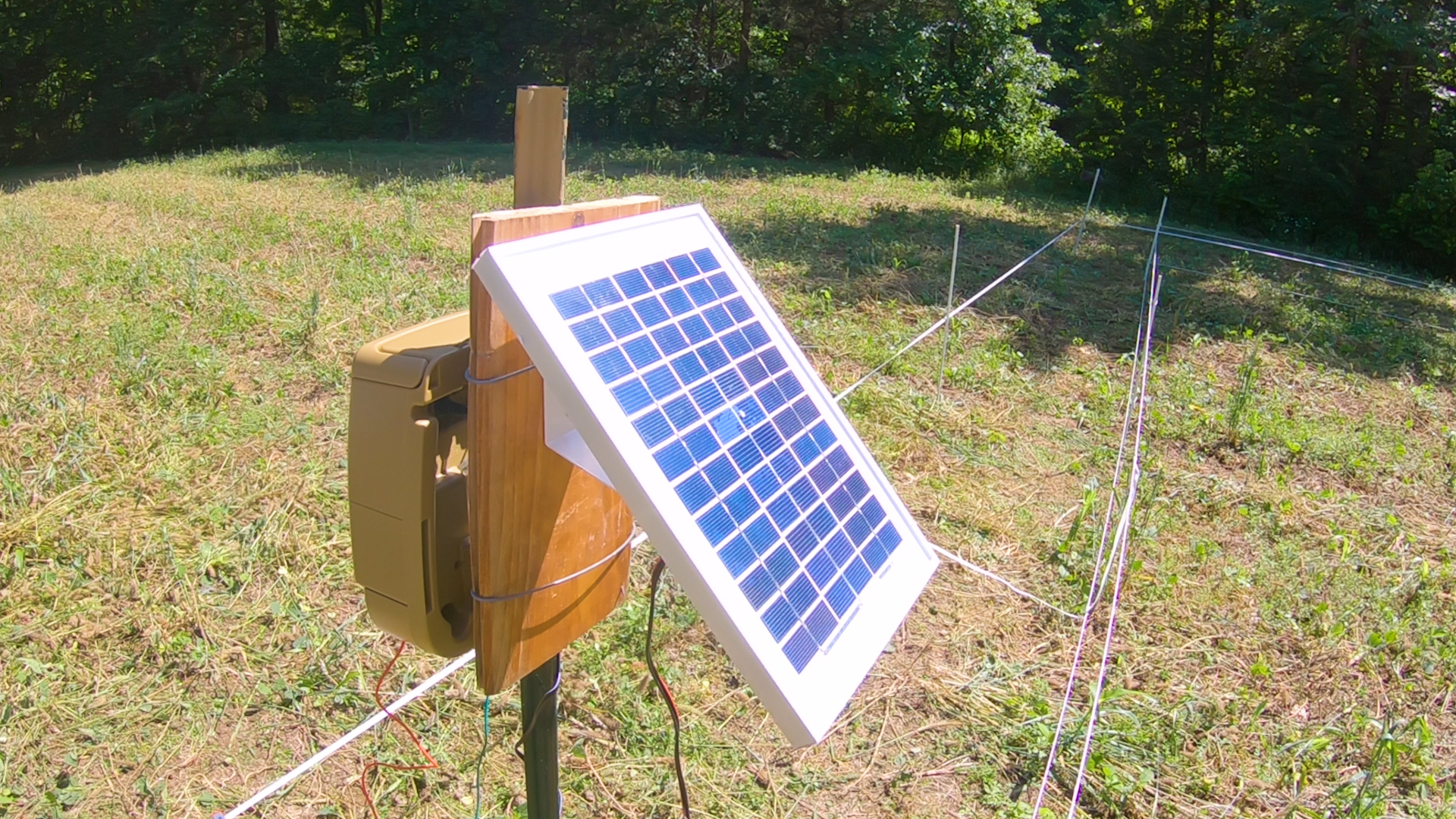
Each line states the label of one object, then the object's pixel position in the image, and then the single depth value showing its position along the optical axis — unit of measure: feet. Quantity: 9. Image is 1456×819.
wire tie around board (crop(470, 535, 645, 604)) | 4.42
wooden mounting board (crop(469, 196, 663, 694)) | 4.20
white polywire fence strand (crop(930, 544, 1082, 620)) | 12.21
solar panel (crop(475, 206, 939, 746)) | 3.77
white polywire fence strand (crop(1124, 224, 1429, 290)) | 32.55
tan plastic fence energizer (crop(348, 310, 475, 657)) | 4.51
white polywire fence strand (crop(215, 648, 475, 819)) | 6.36
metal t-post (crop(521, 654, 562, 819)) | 5.10
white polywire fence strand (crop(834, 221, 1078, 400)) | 16.00
